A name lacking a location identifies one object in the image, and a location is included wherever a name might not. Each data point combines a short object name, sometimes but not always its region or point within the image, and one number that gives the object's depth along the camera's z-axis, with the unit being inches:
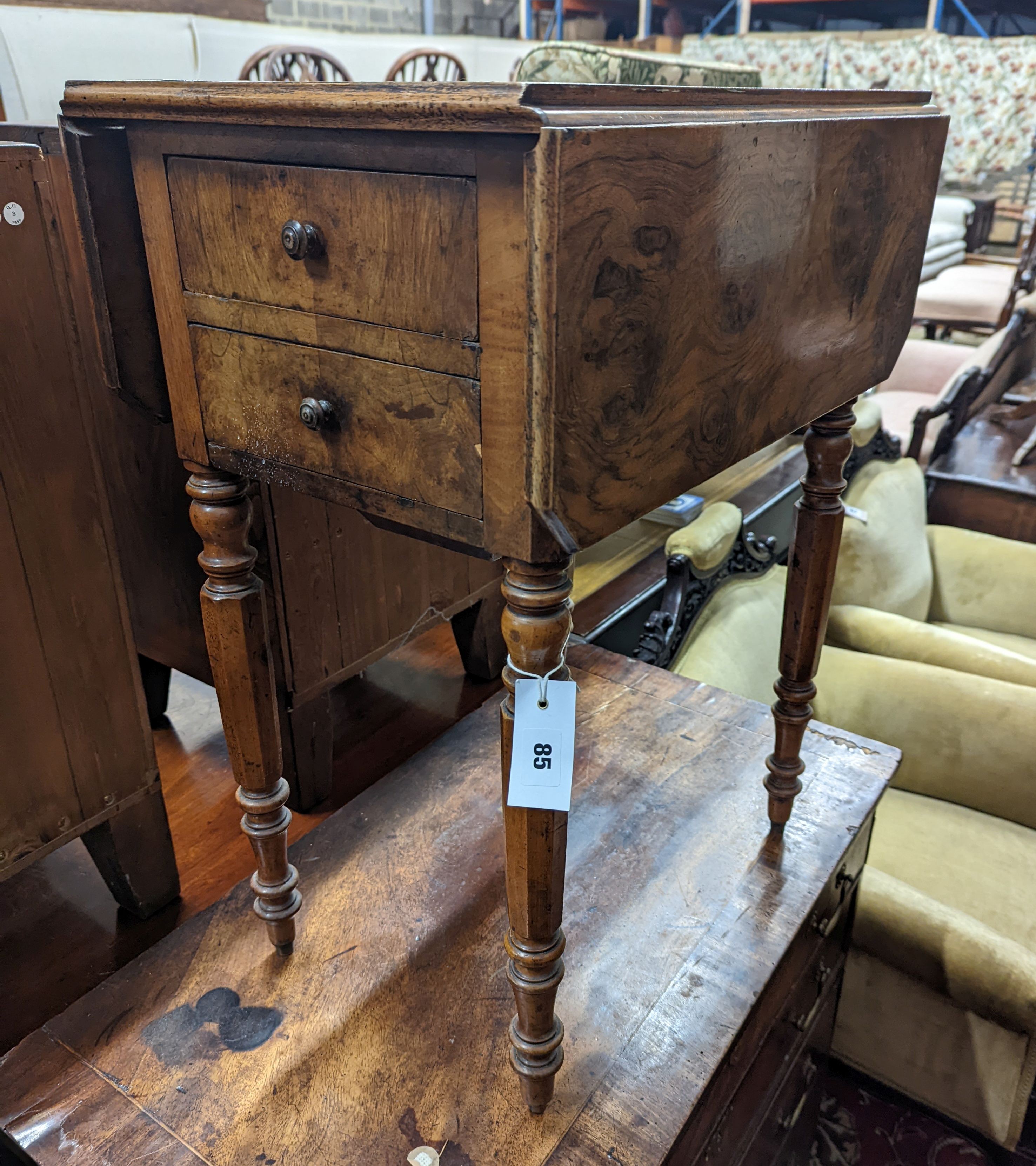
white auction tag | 25.2
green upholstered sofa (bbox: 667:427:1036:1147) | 47.7
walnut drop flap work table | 20.3
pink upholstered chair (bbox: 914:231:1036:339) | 156.6
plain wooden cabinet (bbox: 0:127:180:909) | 37.7
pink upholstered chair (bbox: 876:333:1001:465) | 124.1
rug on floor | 52.6
